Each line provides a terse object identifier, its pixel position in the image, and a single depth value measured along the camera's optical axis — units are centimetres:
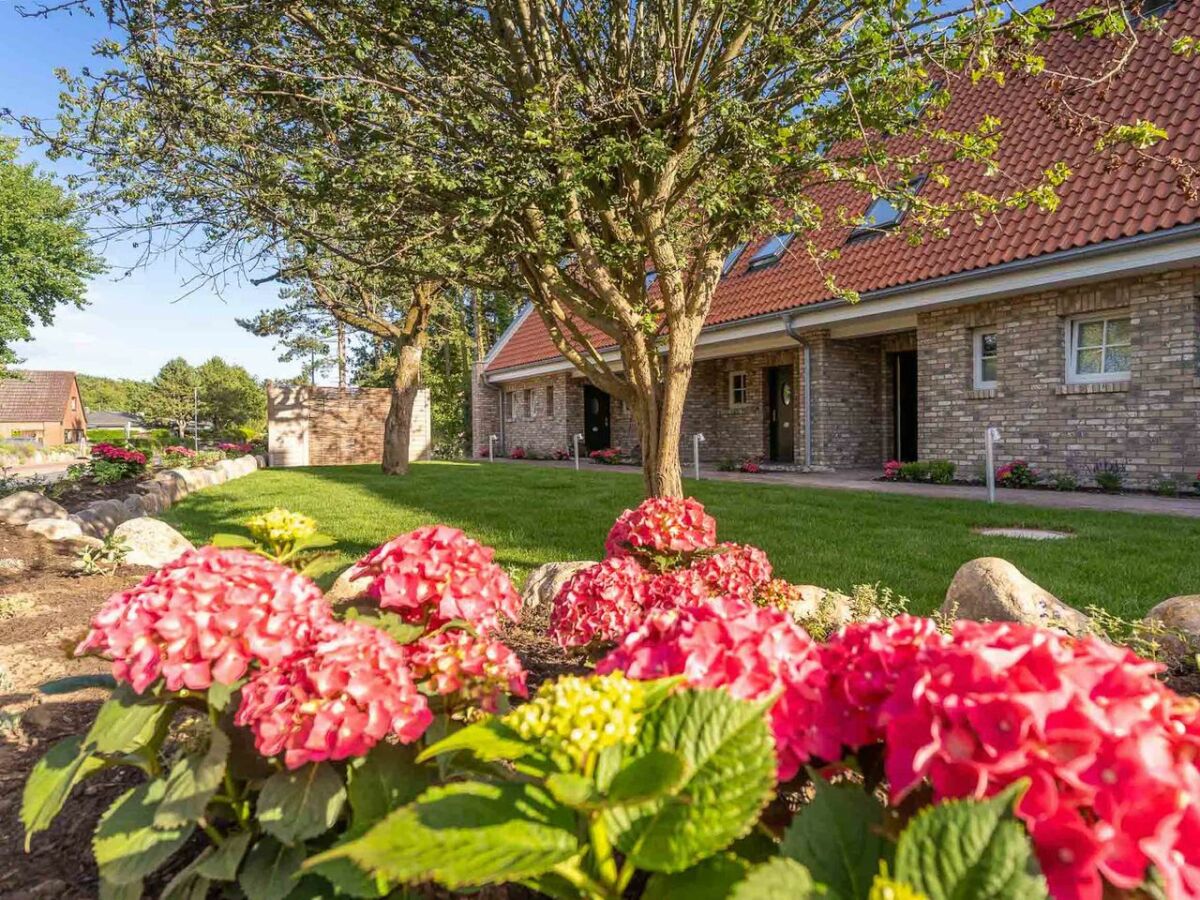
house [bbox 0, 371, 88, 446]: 5569
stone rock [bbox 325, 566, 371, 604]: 394
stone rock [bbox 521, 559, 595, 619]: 398
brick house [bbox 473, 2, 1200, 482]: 818
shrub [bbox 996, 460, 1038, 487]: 953
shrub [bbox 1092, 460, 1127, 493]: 863
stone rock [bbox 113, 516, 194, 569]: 515
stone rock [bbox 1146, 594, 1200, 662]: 284
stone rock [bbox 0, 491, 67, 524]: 668
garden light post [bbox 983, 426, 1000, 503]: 804
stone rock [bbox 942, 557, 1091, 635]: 307
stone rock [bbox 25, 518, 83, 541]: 629
